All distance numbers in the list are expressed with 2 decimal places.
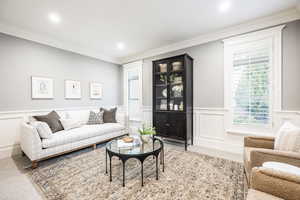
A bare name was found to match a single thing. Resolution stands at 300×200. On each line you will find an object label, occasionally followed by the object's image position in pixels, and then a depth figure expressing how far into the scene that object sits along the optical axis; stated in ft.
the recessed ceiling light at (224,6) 7.34
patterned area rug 5.48
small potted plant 7.52
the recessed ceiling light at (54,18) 8.20
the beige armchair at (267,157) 4.55
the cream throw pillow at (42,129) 8.01
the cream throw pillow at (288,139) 4.98
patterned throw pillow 12.54
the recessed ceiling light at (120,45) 12.48
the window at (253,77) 8.46
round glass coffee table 6.03
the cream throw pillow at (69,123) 10.43
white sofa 7.74
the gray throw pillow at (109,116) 13.12
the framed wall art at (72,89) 12.32
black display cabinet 10.60
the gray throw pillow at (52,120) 9.54
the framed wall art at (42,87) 10.39
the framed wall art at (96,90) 14.21
